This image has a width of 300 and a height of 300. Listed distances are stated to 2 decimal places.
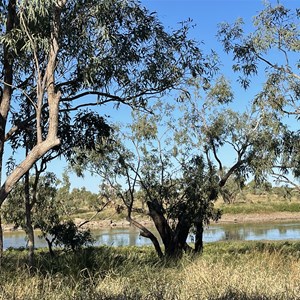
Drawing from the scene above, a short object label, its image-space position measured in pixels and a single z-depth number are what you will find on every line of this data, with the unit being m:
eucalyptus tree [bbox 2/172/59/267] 13.49
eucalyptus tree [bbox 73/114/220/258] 12.28
